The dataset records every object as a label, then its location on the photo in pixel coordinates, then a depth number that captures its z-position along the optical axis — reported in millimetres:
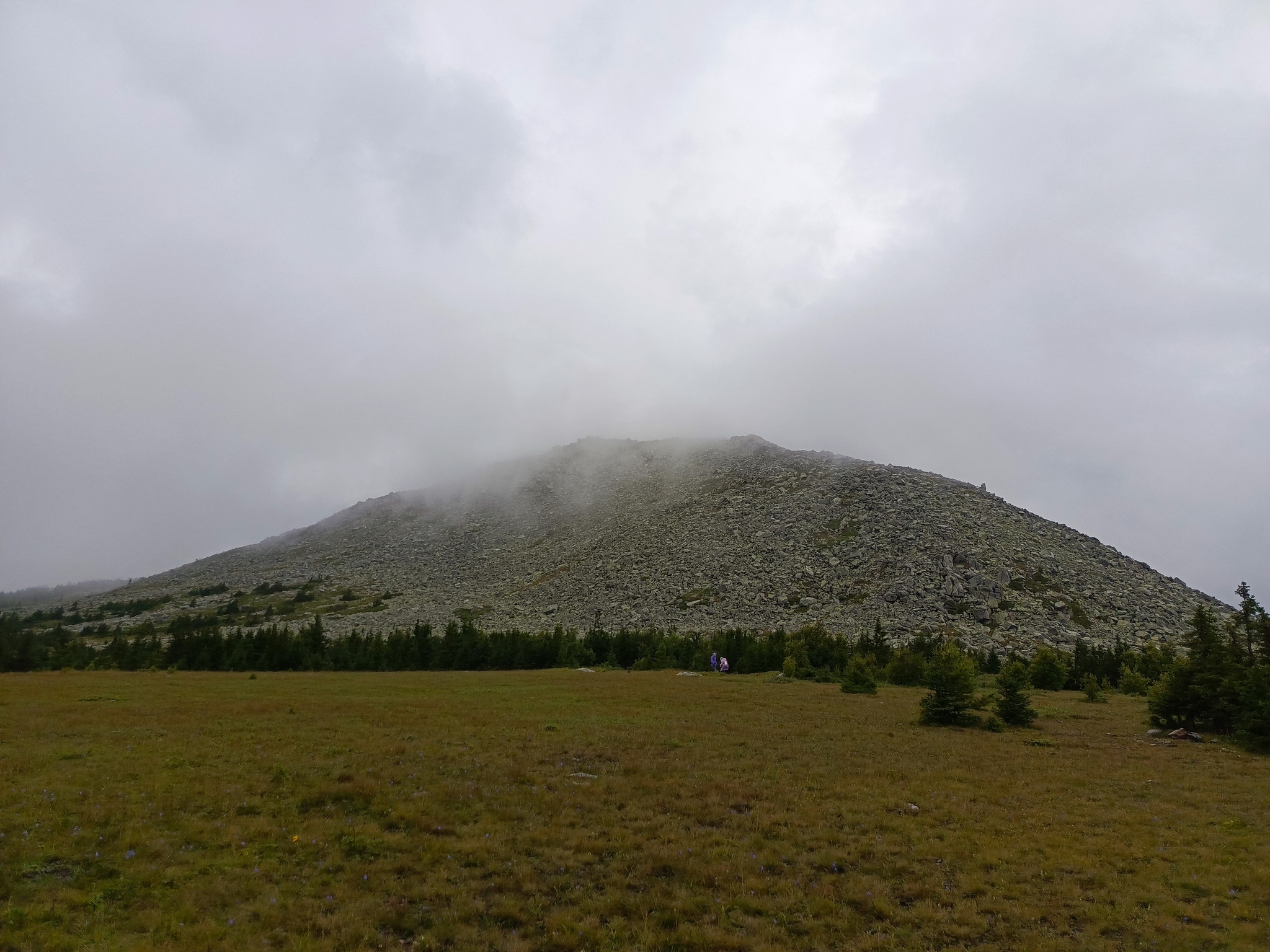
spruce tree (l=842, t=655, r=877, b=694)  50156
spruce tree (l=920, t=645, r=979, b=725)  34844
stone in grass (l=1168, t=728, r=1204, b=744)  31391
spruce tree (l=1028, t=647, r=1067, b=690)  59344
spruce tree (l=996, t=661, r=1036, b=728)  35156
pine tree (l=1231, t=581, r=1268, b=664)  35281
